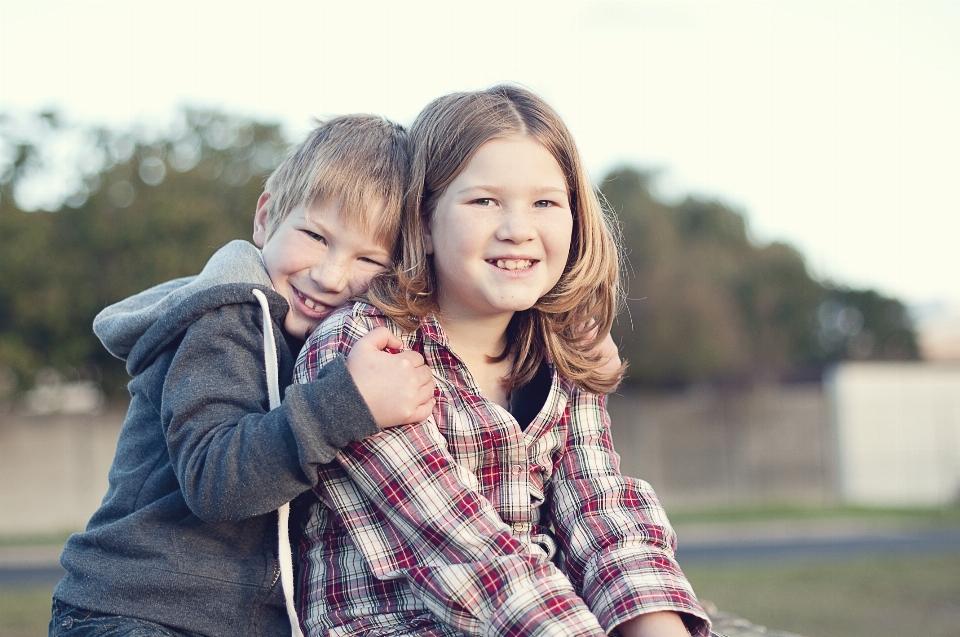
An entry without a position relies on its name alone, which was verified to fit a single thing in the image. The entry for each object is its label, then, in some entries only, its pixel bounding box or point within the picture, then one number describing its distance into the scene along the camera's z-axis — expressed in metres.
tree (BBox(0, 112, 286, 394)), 16.62
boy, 1.64
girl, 1.65
